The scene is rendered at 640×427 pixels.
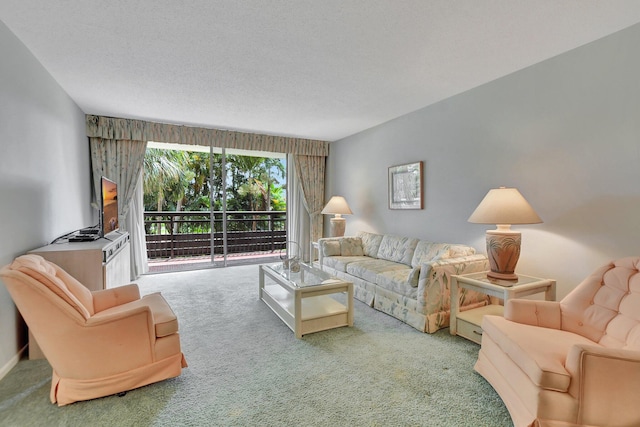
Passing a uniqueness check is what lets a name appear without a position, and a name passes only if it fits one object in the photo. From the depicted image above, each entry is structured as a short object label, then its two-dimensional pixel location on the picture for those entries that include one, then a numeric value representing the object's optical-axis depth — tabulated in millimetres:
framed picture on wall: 3940
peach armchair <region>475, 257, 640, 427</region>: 1292
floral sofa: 2672
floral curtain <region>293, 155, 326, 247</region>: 5836
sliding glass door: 5551
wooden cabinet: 2344
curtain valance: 4297
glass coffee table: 2625
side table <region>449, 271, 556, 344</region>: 2305
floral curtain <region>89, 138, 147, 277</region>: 4320
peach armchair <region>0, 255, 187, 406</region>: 1631
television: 2999
